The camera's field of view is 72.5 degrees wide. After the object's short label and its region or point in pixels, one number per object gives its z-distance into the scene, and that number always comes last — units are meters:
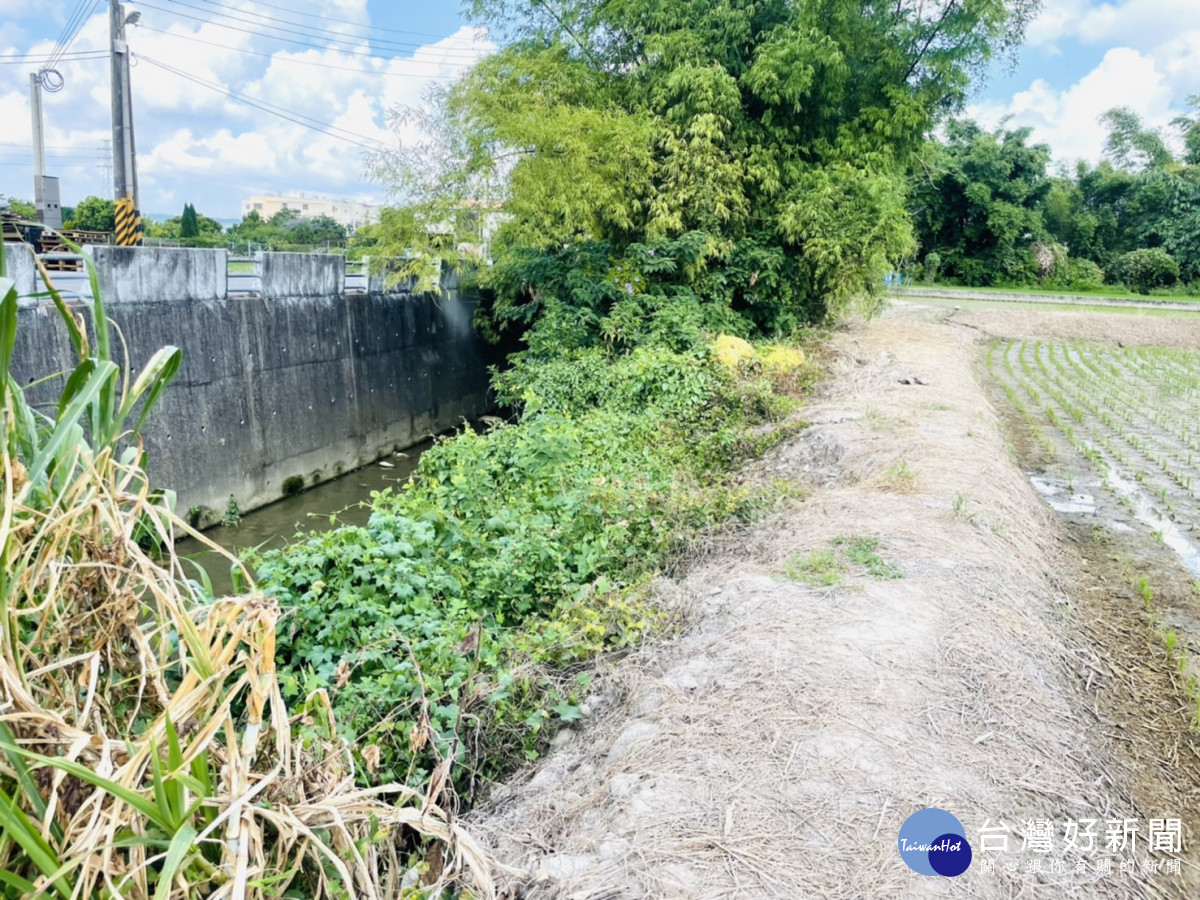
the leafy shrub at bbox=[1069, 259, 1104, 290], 25.69
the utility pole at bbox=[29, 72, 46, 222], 14.21
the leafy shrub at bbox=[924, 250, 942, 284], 26.94
